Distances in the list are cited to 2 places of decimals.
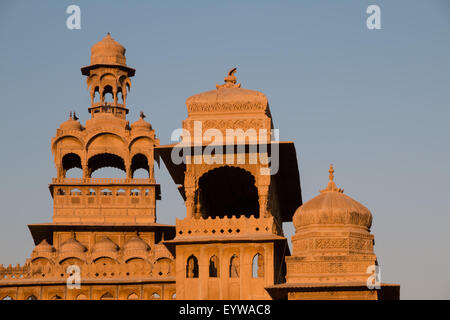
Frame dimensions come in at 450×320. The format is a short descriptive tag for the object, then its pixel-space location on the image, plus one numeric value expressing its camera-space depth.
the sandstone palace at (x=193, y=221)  39.44
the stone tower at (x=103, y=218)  56.28
